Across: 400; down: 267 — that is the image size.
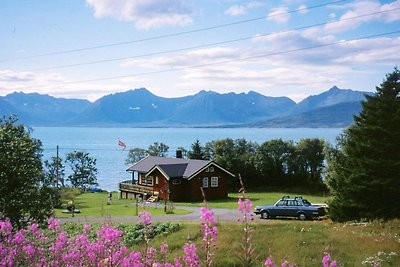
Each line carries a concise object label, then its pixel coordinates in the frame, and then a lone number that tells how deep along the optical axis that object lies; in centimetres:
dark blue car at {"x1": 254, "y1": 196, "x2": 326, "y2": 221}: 3435
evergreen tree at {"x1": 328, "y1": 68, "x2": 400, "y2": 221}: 2417
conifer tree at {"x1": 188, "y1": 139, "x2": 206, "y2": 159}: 7456
